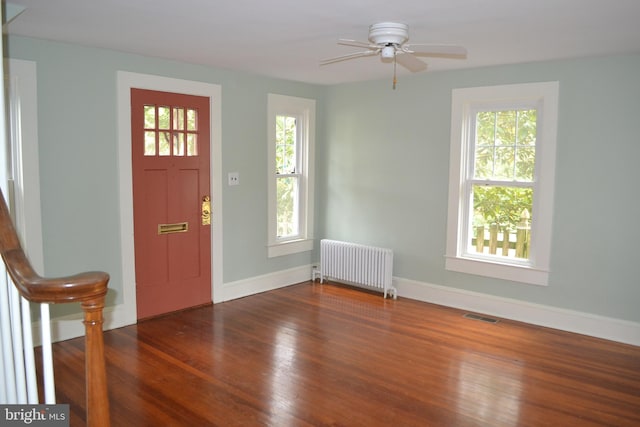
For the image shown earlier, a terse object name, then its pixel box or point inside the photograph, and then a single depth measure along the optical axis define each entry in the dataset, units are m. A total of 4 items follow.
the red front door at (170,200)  4.33
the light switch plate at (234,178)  5.03
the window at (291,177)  5.48
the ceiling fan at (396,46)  2.94
